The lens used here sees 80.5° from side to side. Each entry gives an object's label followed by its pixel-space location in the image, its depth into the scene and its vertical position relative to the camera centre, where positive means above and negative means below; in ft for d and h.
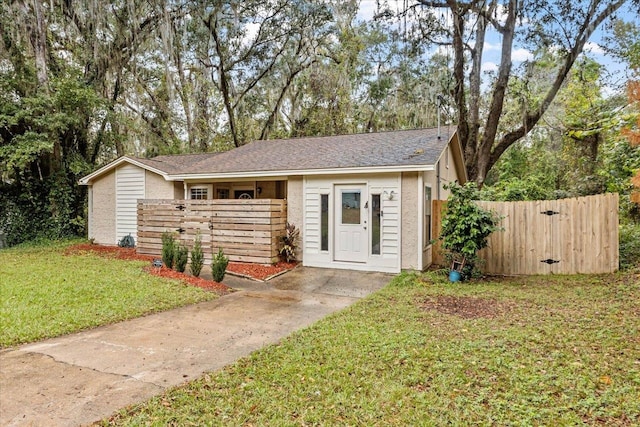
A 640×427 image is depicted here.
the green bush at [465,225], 23.48 -0.76
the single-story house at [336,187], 27.04 +2.28
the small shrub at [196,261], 24.31 -3.09
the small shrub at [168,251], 26.55 -2.72
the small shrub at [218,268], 23.36 -3.40
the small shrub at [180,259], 25.63 -3.14
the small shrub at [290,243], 30.21 -2.41
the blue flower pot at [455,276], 24.32 -4.08
